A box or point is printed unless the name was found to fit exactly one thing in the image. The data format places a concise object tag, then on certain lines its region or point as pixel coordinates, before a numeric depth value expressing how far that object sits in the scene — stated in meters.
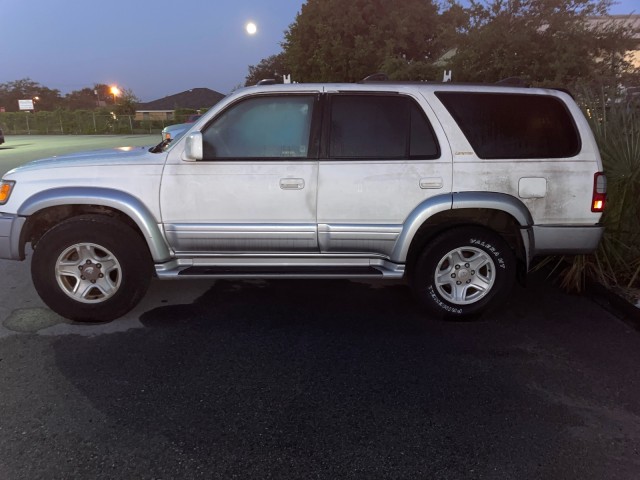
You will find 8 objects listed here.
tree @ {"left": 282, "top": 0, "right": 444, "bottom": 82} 27.27
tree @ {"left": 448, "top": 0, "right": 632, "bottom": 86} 12.47
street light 55.25
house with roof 76.25
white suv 3.90
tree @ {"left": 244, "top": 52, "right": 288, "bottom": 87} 55.64
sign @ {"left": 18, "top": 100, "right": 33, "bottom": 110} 59.91
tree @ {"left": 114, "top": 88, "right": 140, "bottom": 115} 49.91
